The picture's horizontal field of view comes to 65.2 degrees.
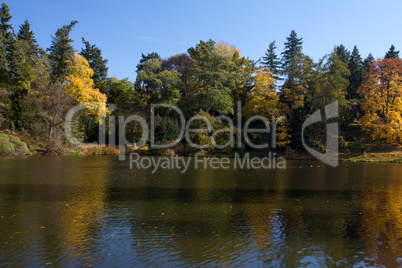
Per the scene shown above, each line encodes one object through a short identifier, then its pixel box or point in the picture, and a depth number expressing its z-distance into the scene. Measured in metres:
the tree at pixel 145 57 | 68.69
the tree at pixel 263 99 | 50.50
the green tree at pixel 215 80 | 50.72
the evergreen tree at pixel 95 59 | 69.88
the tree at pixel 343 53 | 73.59
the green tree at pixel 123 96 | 57.03
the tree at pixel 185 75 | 56.84
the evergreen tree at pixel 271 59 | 73.39
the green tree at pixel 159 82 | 54.97
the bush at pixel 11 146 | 37.97
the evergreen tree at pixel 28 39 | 61.72
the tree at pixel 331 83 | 48.03
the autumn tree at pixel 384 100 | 44.56
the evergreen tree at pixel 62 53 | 52.09
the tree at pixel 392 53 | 70.38
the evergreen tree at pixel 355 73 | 67.38
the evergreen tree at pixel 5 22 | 58.47
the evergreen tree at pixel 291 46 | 70.18
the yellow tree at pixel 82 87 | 48.97
